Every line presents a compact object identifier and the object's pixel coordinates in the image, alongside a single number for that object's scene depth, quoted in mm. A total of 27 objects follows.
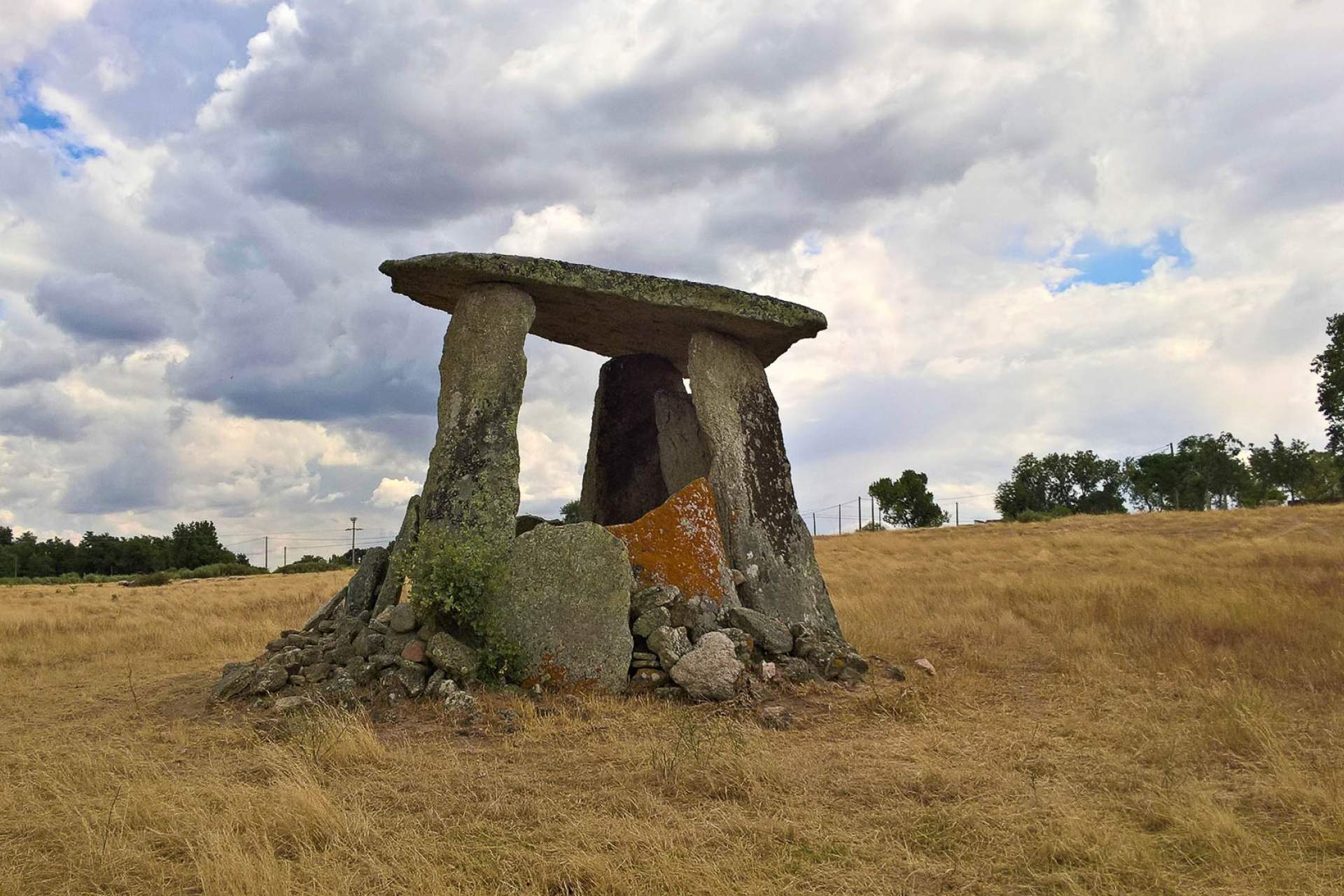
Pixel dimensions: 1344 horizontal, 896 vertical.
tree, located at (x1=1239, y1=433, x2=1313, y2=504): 52844
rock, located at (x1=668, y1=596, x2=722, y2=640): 8672
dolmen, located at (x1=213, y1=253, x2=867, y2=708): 8148
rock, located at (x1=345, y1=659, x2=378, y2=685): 7996
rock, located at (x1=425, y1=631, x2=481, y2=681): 7965
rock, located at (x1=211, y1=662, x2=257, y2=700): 8055
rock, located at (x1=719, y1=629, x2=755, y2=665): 8367
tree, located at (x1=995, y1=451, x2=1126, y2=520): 59875
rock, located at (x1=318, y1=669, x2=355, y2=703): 7645
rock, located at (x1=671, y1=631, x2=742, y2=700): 7809
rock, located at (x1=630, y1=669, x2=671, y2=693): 8117
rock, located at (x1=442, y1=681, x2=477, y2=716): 7344
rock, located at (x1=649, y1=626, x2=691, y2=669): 8227
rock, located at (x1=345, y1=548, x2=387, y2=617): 9680
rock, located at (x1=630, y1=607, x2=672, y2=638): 8508
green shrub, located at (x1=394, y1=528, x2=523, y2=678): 8156
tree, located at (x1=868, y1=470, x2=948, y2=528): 53031
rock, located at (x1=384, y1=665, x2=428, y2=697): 7789
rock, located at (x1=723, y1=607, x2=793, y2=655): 8781
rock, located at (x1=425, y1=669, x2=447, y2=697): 7750
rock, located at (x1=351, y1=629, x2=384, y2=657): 8328
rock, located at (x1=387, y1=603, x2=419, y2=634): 8414
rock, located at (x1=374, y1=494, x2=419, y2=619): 9281
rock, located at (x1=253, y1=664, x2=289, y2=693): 7930
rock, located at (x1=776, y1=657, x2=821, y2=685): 8414
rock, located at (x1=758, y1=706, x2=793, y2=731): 7078
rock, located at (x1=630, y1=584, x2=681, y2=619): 8664
